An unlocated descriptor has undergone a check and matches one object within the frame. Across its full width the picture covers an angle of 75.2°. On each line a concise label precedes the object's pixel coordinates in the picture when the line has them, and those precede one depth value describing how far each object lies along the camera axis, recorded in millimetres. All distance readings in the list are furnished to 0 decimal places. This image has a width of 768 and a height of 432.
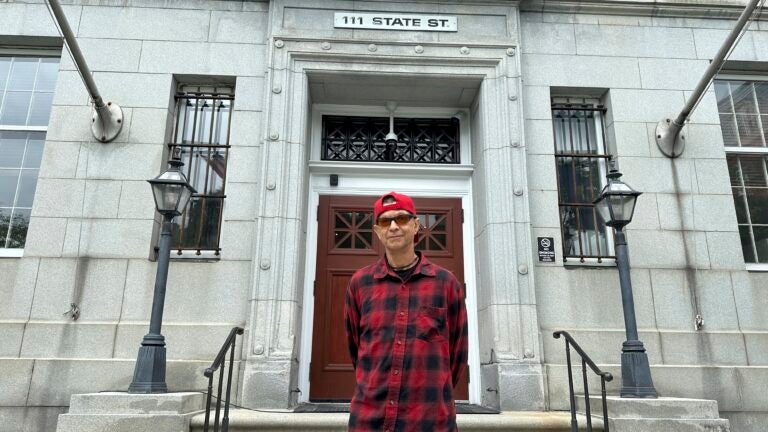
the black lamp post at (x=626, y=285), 4617
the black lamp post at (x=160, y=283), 4387
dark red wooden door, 5871
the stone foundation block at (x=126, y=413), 4029
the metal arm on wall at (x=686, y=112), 5098
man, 2086
